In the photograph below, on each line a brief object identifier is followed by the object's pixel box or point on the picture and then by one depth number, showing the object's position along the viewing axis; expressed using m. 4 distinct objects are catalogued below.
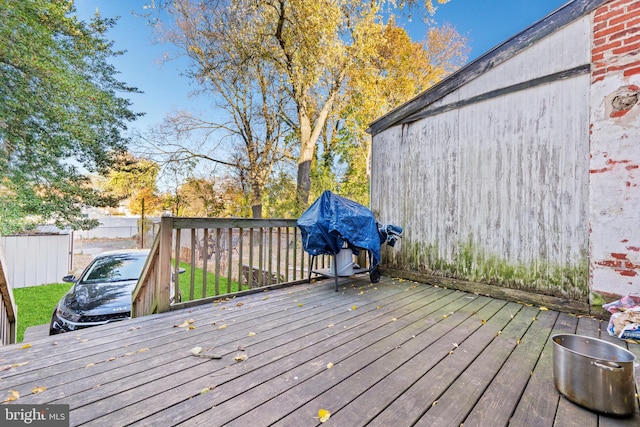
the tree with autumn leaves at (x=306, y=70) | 6.76
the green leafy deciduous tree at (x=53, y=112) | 5.57
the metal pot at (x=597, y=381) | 1.34
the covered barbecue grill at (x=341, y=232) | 3.63
